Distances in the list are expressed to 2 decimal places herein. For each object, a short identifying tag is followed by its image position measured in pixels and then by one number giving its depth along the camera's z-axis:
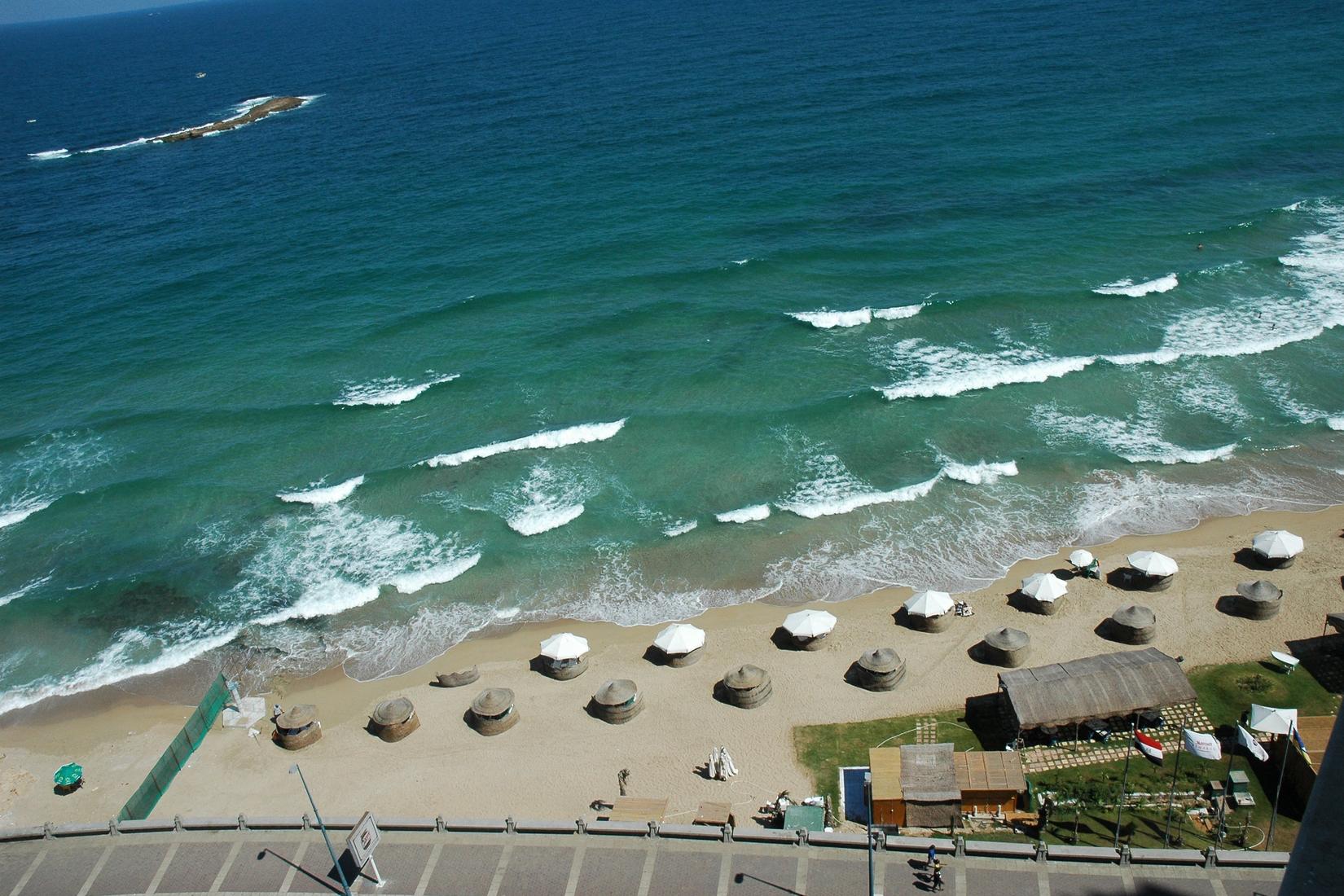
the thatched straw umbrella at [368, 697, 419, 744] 35.47
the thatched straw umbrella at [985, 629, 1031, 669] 35.53
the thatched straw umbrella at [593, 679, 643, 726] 35.06
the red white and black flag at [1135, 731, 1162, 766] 30.52
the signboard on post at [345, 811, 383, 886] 26.16
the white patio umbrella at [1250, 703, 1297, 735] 29.12
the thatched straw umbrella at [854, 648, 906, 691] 34.91
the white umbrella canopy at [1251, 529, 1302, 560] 38.94
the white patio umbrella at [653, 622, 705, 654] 37.41
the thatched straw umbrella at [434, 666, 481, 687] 37.97
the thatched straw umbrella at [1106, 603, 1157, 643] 35.88
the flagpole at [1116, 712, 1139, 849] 27.63
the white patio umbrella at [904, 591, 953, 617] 37.59
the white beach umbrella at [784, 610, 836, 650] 37.34
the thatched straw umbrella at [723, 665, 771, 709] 34.78
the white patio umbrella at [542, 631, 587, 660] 37.47
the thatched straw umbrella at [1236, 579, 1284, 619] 36.69
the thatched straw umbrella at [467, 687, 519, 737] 35.16
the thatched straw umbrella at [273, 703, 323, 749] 35.53
